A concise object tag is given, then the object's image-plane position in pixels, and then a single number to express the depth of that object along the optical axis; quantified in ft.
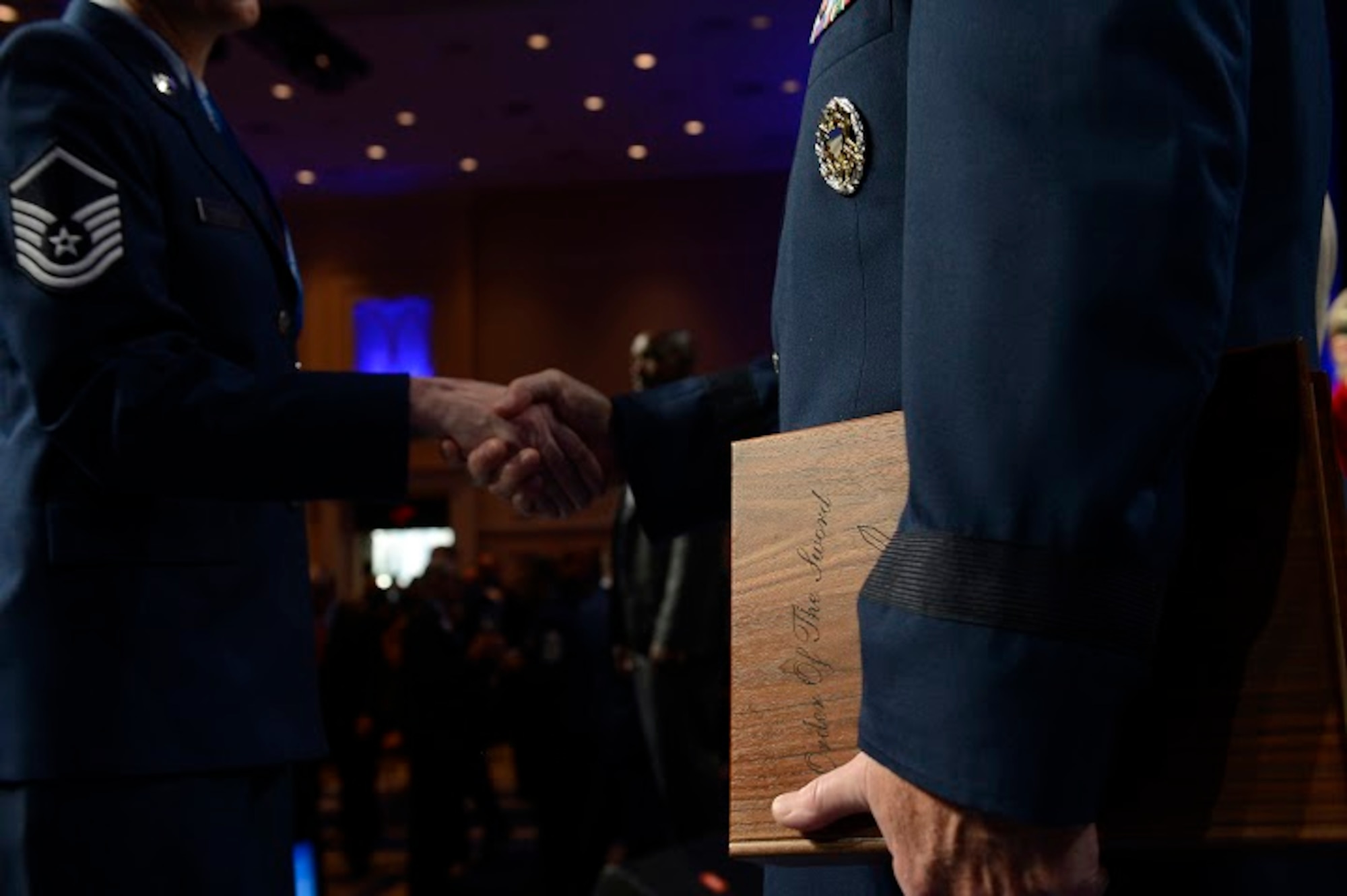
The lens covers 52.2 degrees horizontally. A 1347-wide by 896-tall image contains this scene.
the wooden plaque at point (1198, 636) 2.51
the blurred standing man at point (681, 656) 14.99
